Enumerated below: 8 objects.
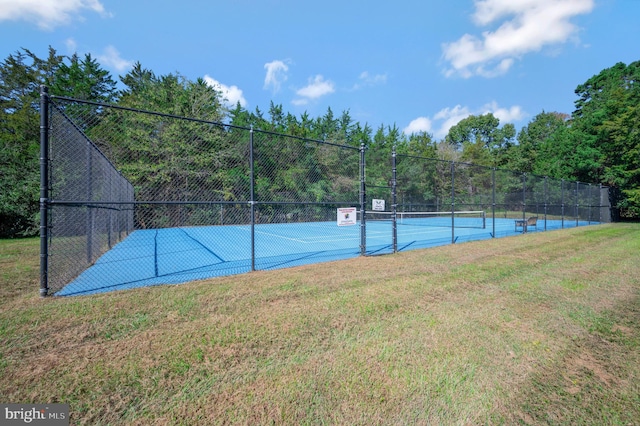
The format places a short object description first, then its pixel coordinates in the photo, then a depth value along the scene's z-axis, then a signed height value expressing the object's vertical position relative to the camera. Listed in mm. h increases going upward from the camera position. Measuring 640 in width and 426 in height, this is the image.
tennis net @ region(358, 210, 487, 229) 19019 -394
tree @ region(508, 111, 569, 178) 27089 +8148
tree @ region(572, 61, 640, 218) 20691 +5107
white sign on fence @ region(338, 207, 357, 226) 6586 -9
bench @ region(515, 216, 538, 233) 12206 -293
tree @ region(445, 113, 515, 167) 40044 +14211
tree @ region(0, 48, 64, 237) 12062 +4106
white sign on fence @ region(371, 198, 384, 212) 7520 +298
